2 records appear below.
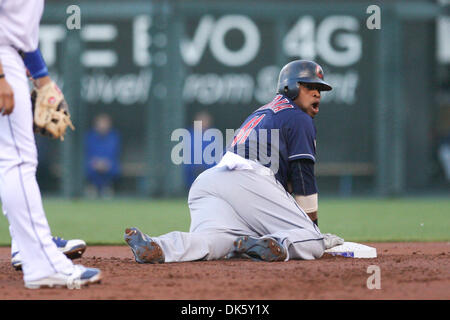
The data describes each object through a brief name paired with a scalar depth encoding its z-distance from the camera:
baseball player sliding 10.62
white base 11.47
